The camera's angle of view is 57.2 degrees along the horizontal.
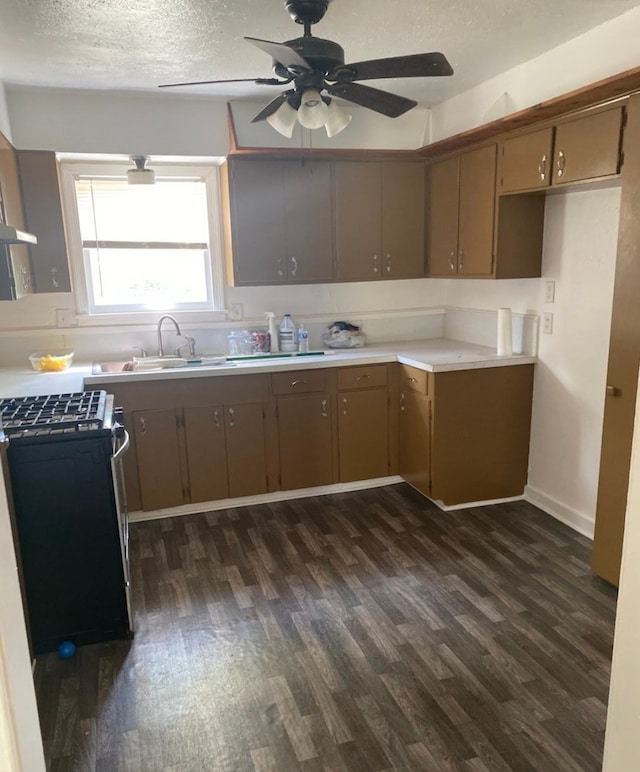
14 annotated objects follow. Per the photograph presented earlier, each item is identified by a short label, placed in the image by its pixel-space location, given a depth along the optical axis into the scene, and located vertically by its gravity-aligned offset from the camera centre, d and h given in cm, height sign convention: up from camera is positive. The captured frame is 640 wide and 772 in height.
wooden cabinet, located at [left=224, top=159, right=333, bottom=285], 368 +28
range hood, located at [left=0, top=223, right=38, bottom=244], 160 +10
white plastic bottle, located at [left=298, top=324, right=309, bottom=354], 401 -52
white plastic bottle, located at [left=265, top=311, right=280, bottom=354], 398 -46
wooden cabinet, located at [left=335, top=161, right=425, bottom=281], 385 +29
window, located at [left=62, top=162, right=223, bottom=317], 376 +19
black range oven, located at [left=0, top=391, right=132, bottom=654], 224 -98
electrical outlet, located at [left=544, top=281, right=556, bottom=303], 333 -17
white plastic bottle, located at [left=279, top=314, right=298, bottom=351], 401 -48
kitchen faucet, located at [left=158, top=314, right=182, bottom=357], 383 -39
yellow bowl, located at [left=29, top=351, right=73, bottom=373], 348 -54
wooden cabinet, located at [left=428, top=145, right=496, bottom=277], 339 +29
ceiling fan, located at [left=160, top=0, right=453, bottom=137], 203 +68
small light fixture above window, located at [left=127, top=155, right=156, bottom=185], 369 +58
